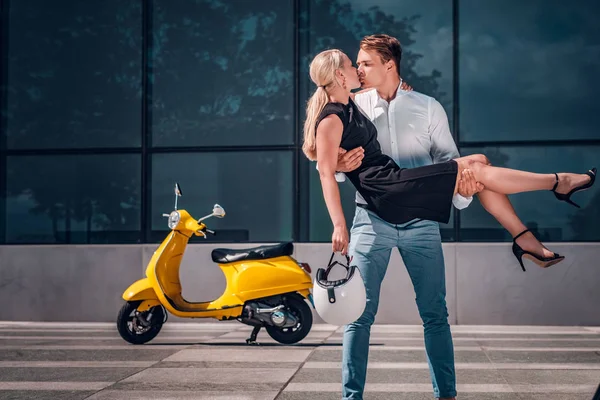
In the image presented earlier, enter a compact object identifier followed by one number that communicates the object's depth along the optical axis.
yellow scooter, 8.70
